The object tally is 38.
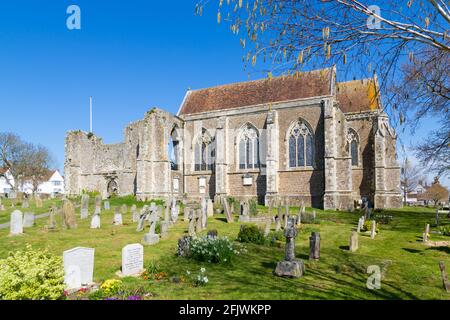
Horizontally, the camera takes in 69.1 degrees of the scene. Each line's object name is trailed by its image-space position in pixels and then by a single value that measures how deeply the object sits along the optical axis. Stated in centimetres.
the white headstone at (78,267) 690
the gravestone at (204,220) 1563
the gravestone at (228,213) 1800
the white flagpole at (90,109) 4109
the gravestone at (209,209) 2070
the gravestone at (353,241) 1142
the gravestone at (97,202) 1902
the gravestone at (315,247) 1002
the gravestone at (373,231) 1409
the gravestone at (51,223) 1459
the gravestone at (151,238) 1180
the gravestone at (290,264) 800
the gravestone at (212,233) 1101
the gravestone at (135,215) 1818
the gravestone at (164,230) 1302
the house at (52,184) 7738
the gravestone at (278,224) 1517
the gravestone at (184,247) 976
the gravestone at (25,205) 2541
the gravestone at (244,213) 1859
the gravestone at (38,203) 2612
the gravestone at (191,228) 1323
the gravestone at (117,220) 1680
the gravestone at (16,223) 1331
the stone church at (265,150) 2714
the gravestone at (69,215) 1514
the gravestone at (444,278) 728
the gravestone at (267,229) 1370
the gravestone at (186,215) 1863
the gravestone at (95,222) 1558
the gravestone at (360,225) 1524
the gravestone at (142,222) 1483
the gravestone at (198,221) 1456
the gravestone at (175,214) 1799
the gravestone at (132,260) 809
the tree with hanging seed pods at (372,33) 498
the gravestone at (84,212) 1897
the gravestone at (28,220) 1574
